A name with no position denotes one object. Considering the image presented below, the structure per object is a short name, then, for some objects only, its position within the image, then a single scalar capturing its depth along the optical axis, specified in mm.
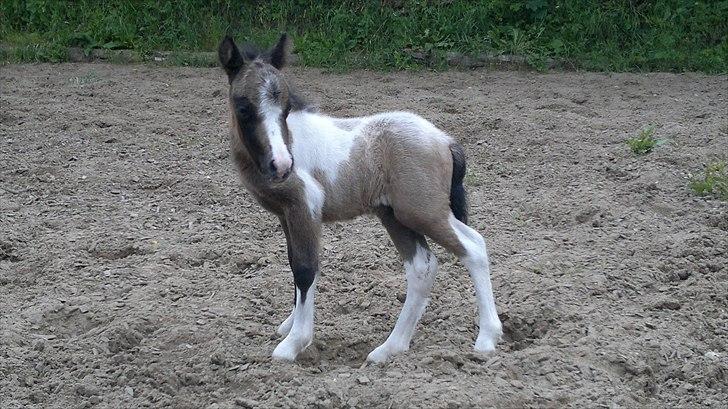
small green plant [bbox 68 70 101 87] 9563
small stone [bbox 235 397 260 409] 3826
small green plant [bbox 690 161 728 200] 6027
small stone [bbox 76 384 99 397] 4055
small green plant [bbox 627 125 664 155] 6977
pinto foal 4148
